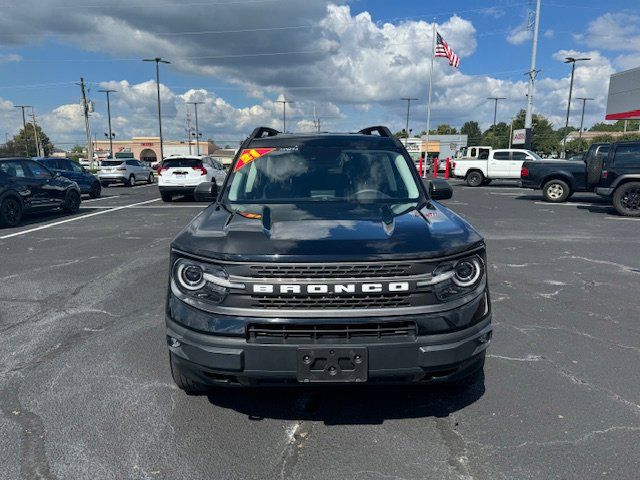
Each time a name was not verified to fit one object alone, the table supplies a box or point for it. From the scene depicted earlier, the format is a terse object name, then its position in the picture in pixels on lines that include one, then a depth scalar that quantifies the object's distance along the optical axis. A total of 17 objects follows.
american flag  30.94
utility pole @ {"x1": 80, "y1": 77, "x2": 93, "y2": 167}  44.12
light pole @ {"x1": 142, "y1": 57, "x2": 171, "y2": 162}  44.94
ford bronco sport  2.44
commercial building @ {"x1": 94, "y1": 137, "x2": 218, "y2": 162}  109.00
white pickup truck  24.14
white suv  16.77
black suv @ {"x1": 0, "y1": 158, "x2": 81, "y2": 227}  10.89
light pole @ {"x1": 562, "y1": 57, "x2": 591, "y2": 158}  45.03
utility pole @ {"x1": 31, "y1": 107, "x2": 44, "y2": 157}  79.19
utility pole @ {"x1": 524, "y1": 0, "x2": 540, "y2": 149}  26.97
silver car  25.83
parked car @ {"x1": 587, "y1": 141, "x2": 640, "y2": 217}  12.48
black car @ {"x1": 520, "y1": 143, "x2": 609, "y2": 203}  15.67
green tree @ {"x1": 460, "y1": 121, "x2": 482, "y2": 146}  147.23
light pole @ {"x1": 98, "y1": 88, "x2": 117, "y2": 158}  62.80
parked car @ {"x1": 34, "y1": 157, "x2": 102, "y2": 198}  17.91
